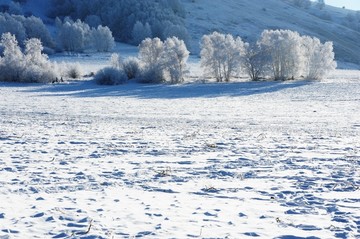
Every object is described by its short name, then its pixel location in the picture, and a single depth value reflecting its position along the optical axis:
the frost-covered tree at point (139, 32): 143.00
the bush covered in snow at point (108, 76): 69.25
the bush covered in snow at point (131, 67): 77.81
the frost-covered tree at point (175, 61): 71.12
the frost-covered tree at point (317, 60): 73.69
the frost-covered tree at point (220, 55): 74.94
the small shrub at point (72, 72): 75.36
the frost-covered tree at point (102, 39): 122.50
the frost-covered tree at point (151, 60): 71.94
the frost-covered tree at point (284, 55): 74.69
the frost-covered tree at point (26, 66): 70.75
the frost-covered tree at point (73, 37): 122.81
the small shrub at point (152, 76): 71.77
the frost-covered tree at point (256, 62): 74.11
